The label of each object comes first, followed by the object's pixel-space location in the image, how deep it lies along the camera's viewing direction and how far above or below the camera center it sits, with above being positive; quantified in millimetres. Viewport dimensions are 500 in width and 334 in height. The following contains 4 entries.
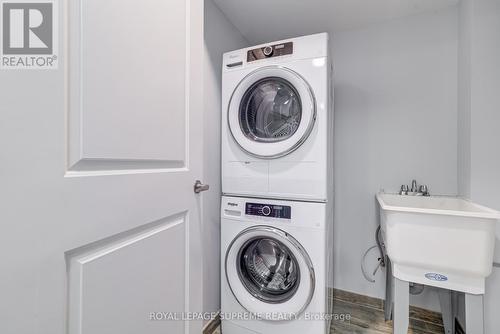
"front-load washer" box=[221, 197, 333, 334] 1260 -627
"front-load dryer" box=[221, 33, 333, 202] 1271 +281
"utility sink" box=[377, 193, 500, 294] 973 -357
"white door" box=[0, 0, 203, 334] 458 -27
